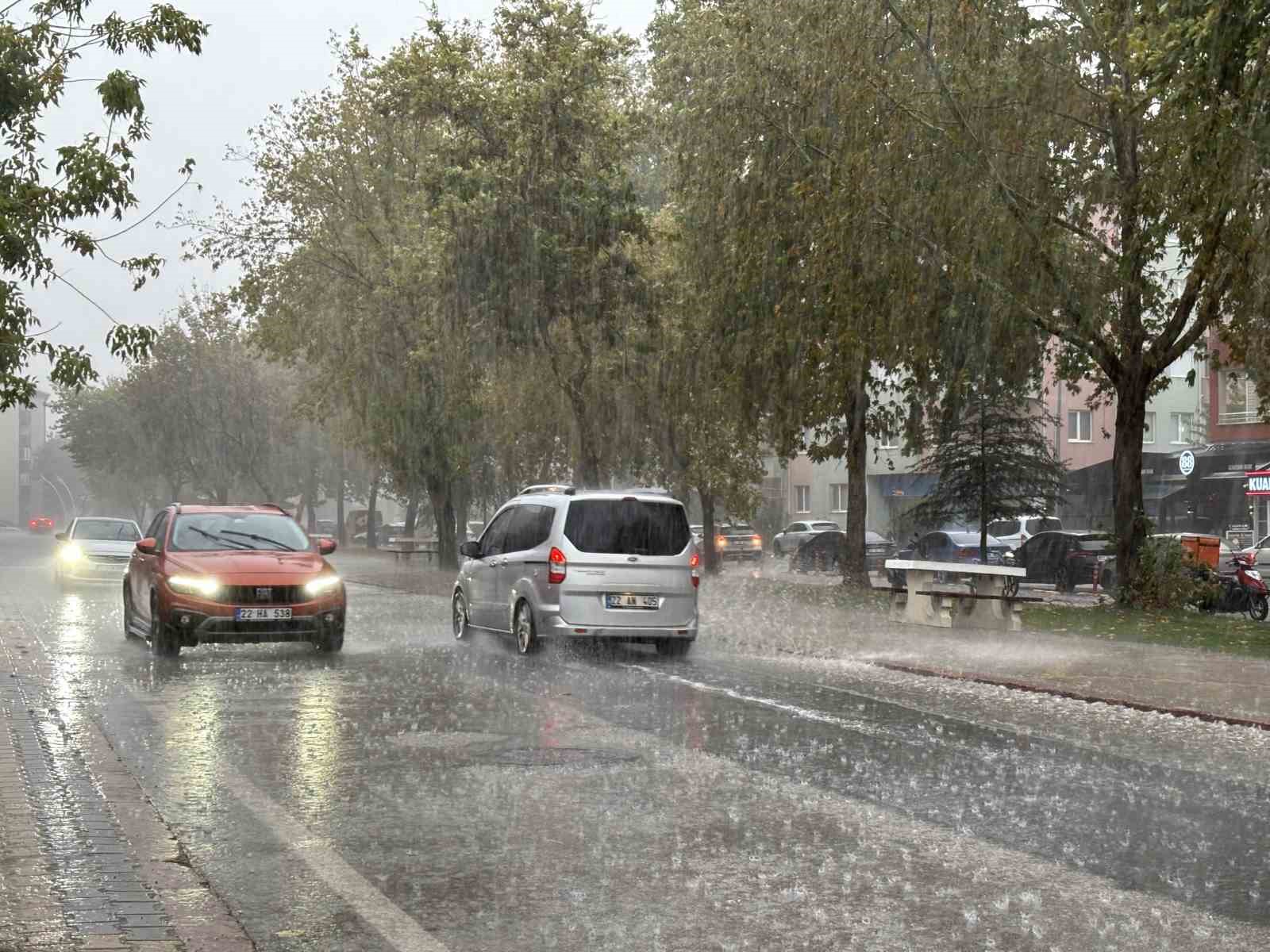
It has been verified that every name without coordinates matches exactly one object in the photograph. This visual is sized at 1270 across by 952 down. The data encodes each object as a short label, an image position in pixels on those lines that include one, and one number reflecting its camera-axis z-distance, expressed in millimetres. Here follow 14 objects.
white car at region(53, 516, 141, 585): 36344
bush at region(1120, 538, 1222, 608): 25562
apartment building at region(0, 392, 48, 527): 197500
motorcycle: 28469
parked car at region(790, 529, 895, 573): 50438
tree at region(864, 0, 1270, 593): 21719
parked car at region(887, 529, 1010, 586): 44125
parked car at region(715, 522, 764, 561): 57281
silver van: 18156
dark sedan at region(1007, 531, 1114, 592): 37469
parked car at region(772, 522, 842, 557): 64938
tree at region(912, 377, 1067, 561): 40094
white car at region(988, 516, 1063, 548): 44094
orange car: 17484
